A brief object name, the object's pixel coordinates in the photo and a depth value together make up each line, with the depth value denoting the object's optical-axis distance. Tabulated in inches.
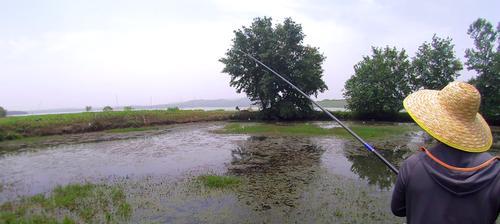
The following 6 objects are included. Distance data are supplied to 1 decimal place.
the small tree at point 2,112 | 1436.8
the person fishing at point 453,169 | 92.5
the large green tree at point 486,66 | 1243.2
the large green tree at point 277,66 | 1501.0
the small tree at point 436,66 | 1379.2
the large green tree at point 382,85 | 1409.9
